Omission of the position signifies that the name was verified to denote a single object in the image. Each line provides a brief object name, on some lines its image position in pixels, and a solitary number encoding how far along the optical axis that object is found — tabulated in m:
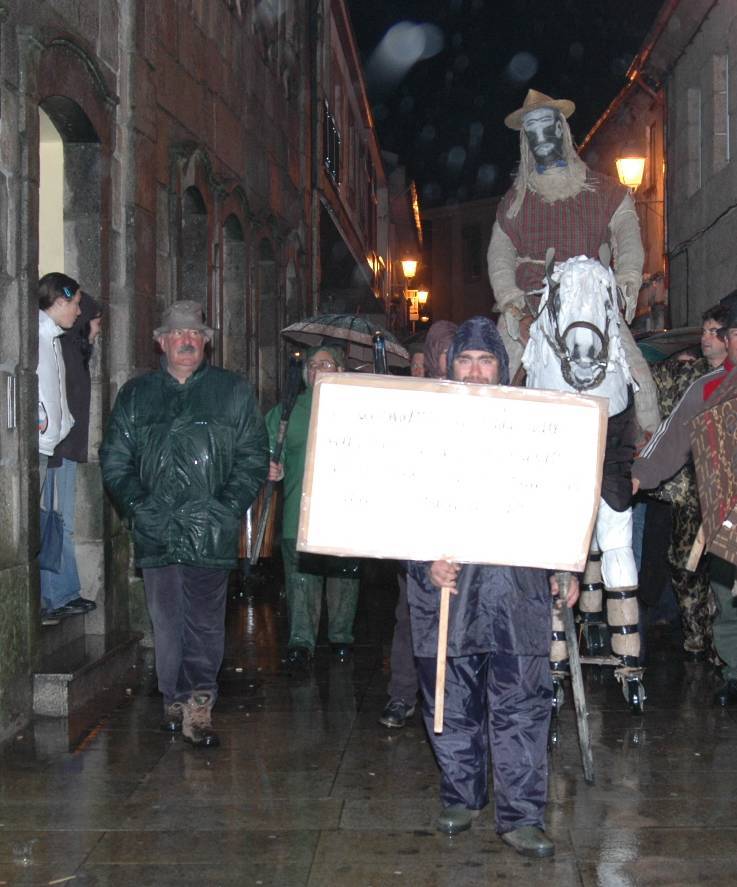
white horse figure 6.46
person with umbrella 9.07
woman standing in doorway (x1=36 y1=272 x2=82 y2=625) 7.86
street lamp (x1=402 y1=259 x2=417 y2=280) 38.88
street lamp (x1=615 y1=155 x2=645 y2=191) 21.75
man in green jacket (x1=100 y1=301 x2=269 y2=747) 6.91
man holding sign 5.20
